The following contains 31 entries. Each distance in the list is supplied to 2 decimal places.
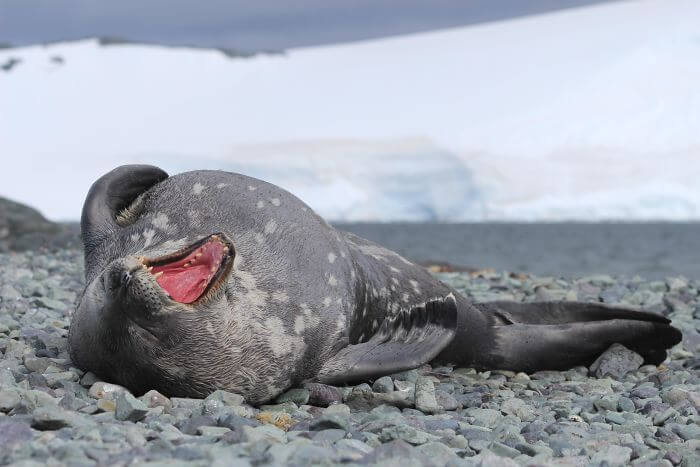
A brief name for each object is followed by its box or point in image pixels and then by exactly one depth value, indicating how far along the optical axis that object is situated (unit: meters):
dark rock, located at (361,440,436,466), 5.43
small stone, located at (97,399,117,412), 6.62
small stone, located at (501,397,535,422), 7.84
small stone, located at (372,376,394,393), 8.37
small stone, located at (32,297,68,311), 11.99
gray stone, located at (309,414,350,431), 6.40
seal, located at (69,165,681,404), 6.86
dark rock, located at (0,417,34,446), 5.34
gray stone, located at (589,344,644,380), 10.29
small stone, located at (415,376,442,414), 7.79
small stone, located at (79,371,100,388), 7.56
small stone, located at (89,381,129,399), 7.21
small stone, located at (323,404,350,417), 7.32
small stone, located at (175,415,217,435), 6.15
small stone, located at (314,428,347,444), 6.07
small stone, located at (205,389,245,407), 7.04
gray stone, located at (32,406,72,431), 5.83
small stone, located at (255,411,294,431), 6.65
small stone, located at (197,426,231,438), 6.04
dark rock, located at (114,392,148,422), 6.39
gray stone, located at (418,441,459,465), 5.81
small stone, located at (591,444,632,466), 6.27
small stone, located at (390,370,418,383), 9.05
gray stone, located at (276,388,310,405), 7.65
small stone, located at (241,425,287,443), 5.77
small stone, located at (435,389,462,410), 7.98
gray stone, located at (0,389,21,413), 6.44
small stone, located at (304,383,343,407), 7.73
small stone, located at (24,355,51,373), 8.17
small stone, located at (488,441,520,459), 6.23
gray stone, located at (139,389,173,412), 6.88
